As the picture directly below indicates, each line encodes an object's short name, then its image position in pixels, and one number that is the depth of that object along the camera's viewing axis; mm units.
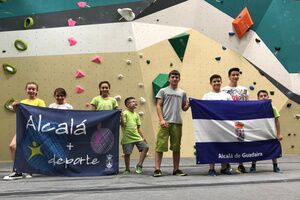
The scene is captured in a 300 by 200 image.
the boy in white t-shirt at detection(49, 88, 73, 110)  6027
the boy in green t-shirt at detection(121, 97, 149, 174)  6090
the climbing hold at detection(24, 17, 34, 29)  7785
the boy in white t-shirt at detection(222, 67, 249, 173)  6023
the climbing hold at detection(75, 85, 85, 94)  7812
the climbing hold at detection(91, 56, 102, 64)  7863
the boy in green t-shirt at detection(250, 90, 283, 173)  6048
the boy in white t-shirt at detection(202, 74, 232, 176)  5891
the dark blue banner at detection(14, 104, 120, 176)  5617
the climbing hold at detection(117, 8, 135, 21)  7898
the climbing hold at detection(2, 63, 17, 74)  7728
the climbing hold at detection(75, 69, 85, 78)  7820
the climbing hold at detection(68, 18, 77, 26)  7867
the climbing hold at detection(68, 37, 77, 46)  7840
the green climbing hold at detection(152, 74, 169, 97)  7852
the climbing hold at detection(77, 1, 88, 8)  7934
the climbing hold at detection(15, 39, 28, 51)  7762
